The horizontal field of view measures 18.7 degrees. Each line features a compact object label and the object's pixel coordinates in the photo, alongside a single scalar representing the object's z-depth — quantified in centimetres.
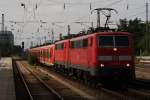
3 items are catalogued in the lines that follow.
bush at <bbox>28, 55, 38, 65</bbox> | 7213
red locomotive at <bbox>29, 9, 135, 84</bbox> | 2345
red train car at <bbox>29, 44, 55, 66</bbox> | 4966
